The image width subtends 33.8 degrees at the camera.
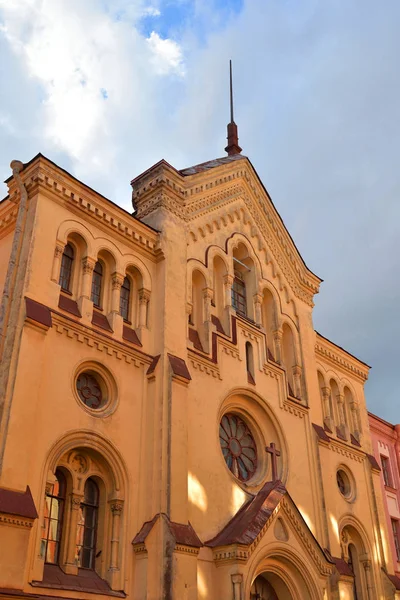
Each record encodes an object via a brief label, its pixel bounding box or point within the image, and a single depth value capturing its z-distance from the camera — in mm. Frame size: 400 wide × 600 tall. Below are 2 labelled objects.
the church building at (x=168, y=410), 15383
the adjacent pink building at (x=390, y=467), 29109
